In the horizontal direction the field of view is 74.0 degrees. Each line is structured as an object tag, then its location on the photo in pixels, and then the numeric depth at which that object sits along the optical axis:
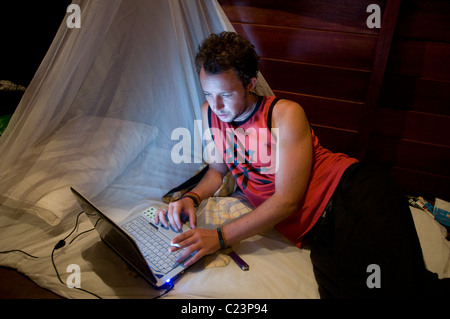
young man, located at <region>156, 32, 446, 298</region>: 0.95
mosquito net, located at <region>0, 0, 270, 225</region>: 1.12
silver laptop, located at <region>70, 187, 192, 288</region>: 0.91
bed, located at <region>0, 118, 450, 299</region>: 1.04
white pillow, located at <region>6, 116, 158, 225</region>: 1.20
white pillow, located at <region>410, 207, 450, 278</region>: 1.06
